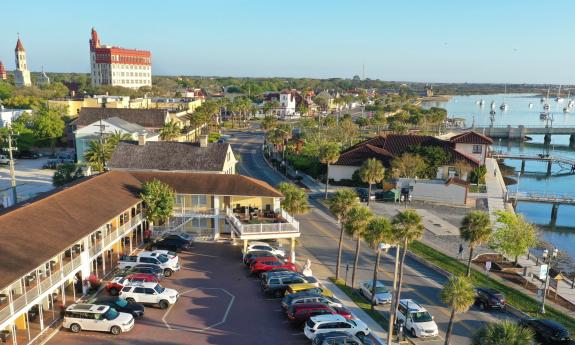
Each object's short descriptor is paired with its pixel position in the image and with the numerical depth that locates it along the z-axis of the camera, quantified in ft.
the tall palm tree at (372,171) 160.66
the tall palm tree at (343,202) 104.78
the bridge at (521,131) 446.81
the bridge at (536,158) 312.29
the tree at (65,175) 159.12
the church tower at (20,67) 580.71
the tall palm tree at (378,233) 90.02
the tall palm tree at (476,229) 103.24
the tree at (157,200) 118.32
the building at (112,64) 583.17
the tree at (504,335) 55.87
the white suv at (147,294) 88.79
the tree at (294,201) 124.77
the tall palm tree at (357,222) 98.17
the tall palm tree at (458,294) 74.43
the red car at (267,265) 105.60
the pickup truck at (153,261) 104.76
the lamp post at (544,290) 96.42
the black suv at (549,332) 81.92
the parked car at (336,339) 71.72
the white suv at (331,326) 76.59
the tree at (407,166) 198.90
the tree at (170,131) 239.91
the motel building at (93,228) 74.69
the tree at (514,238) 114.93
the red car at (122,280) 91.81
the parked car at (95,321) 78.18
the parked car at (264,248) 116.77
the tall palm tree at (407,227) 84.48
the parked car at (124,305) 82.99
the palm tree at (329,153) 186.70
